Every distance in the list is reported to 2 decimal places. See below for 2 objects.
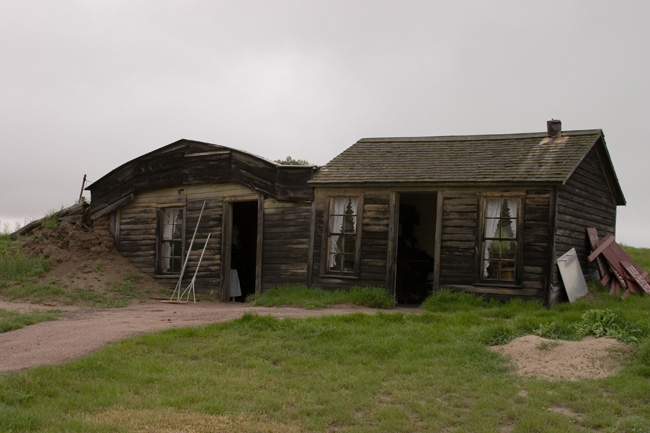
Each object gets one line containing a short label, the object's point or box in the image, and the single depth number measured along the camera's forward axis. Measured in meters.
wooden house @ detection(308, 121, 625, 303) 16.05
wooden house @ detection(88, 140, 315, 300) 18.91
